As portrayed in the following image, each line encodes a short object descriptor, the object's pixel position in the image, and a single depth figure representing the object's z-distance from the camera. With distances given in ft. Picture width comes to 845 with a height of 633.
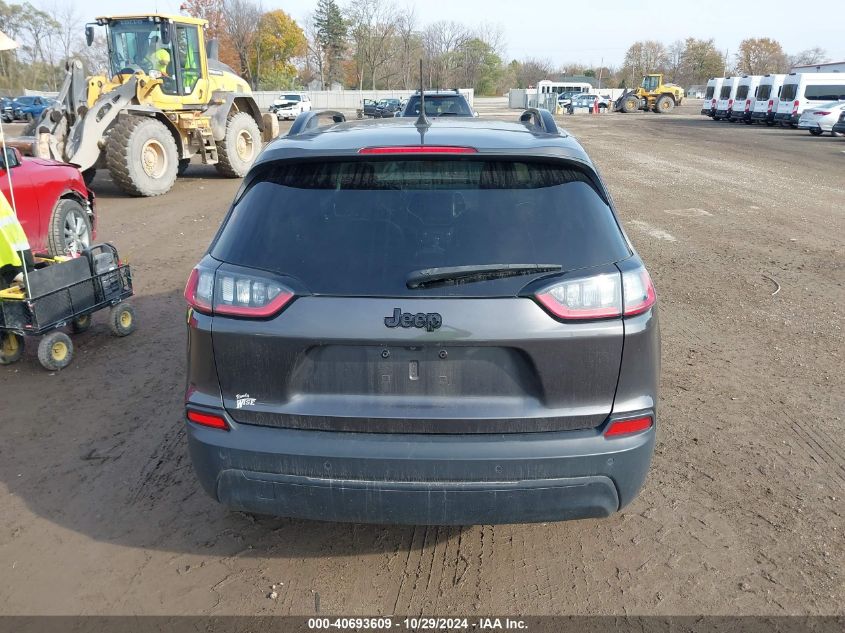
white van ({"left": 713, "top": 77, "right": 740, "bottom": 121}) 138.88
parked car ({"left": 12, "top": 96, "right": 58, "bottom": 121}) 126.00
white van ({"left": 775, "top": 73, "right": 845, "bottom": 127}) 114.01
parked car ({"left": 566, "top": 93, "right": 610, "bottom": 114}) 182.62
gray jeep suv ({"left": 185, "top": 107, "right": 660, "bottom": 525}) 7.66
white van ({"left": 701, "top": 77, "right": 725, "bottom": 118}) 146.72
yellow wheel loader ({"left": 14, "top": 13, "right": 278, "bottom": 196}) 40.19
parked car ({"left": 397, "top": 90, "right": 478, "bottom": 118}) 52.70
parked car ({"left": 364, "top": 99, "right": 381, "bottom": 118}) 131.78
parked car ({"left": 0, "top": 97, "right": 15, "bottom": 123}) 125.08
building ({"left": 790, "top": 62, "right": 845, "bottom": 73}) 185.90
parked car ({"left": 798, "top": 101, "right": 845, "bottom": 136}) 96.12
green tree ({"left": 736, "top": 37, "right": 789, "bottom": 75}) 353.51
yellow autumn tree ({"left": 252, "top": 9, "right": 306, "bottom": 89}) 264.72
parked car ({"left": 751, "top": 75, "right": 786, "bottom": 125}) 122.72
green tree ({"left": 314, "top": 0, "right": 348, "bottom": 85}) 279.49
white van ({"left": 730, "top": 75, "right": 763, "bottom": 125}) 131.03
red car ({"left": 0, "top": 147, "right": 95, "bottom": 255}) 20.93
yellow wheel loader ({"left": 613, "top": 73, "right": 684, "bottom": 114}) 177.68
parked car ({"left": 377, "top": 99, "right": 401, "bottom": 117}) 128.84
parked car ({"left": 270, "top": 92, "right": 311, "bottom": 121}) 143.64
